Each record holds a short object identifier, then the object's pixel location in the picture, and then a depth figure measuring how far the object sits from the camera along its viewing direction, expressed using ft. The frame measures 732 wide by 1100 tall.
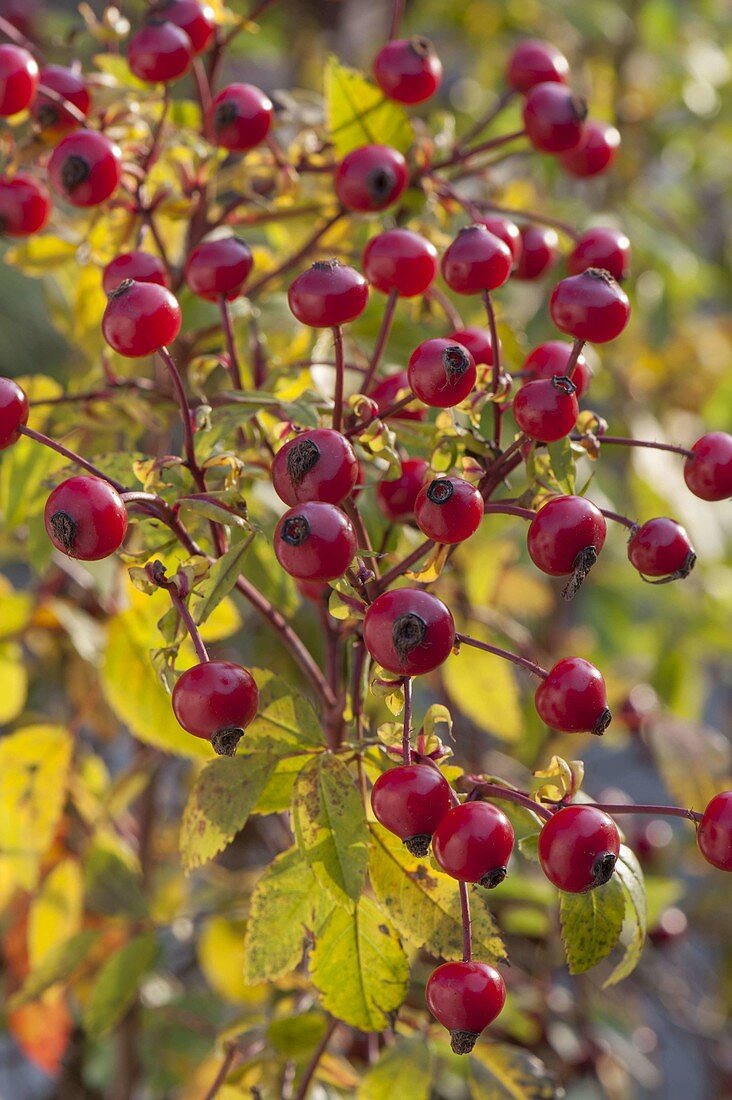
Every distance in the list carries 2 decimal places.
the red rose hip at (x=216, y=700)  1.92
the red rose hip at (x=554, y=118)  2.16
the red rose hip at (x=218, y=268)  2.04
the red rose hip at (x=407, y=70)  2.15
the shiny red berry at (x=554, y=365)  2.02
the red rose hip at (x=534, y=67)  2.22
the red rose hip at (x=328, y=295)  1.97
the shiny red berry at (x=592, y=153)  2.23
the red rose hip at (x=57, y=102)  2.14
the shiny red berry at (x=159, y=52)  2.10
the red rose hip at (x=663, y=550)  1.97
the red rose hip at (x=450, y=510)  1.92
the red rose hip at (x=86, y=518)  1.91
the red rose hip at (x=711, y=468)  2.00
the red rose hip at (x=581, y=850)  1.91
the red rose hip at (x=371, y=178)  2.08
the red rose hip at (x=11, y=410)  1.96
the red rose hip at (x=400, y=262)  2.03
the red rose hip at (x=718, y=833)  1.94
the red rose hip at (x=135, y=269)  2.05
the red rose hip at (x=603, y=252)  2.08
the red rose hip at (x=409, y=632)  1.90
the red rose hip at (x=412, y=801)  1.92
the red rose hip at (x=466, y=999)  1.92
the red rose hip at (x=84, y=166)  2.06
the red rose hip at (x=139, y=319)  1.97
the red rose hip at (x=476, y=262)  2.01
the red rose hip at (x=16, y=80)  2.08
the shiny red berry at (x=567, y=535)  1.92
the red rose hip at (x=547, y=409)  1.94
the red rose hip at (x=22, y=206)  2.11
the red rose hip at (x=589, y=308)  1.96
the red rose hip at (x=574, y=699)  1.93
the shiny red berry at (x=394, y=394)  2.05
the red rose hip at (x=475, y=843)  1.91
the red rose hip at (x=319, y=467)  1.92
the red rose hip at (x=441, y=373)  1.95
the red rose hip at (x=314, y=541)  1.90
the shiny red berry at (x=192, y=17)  2.13
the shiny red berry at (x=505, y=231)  2.10
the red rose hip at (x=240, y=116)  2.11
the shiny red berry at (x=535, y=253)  2.18
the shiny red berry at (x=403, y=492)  2.04
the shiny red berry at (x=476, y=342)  2.03
